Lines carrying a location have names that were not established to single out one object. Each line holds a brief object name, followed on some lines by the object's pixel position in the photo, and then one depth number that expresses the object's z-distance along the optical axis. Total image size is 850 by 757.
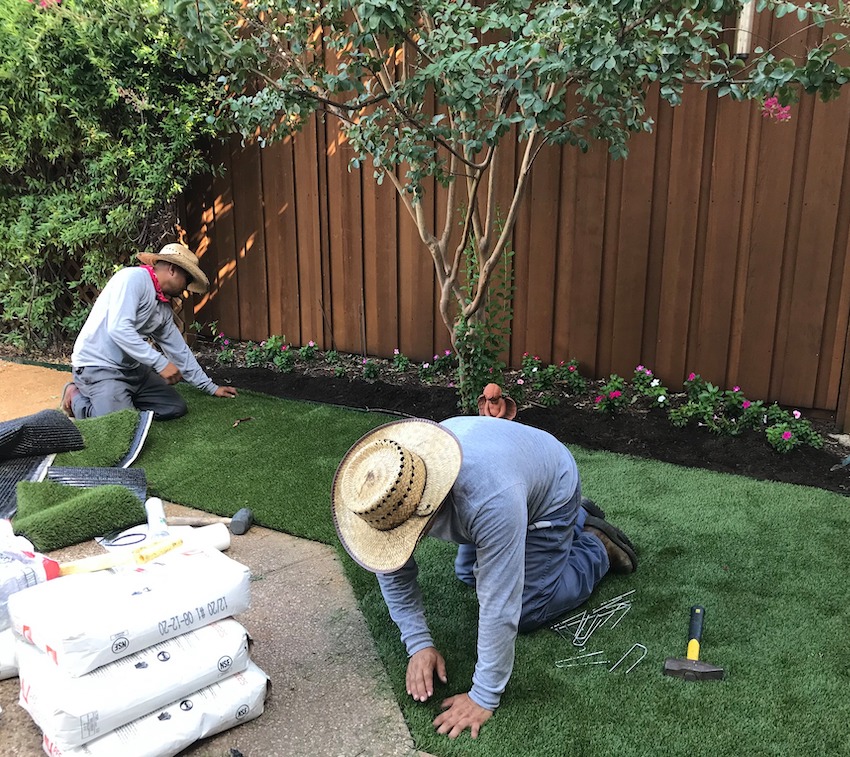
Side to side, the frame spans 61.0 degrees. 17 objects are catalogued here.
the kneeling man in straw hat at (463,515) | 1.84
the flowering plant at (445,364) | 5.41
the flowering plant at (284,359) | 5.95
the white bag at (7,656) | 2.19
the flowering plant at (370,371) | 5.52
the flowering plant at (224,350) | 6.23
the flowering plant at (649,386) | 4.52
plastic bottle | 3.03
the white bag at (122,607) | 1.84
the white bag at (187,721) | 1.83
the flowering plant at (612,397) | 4.52
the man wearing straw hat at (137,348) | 4.59
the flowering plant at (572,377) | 4.85
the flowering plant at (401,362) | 5.64
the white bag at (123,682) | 1.79
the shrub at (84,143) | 5.38
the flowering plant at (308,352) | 6.09
